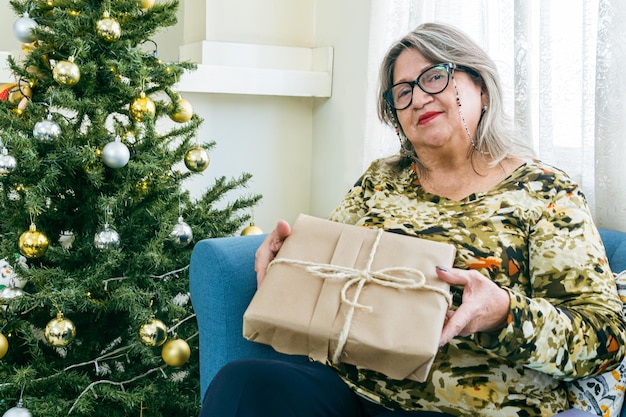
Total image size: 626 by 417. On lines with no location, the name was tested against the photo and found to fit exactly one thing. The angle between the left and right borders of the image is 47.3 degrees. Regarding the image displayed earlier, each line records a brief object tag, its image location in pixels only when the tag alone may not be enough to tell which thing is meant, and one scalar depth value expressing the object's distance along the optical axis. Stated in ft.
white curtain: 5.19
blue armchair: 4.76
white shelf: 8.55
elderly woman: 3.82
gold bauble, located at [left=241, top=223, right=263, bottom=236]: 6.51
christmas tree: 5.49
